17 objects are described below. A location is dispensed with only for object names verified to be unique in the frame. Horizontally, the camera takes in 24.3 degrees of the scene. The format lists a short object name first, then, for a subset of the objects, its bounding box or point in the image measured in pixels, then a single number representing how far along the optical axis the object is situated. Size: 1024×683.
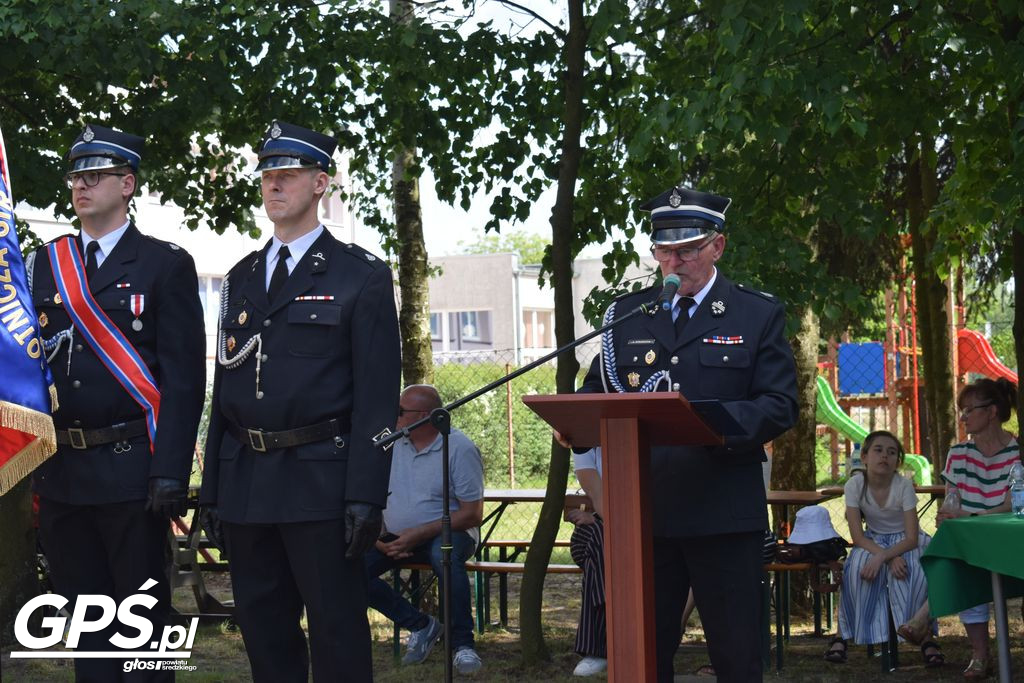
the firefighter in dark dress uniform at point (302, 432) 7.31
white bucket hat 13.53
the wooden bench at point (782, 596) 12.83
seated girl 12.81
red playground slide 38.54
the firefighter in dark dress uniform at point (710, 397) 7.49
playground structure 34.12
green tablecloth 9.02
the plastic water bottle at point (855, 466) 13.97
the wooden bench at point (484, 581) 13.64
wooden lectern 6.68
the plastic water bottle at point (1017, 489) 9.98
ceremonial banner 7.59
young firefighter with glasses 8.03
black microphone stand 7.00
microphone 6.75
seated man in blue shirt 13.08
